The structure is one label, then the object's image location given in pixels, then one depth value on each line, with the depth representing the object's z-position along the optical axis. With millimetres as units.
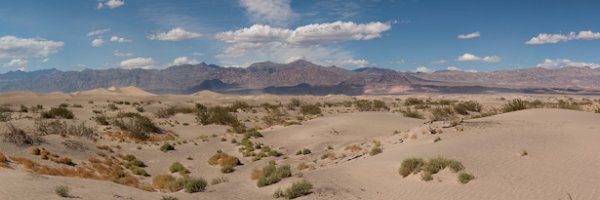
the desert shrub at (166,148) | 29625
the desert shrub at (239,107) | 60759
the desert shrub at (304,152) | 28198
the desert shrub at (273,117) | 49000
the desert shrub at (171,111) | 50938
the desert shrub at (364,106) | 64100
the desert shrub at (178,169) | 23728
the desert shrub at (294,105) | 68625
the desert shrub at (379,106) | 64188
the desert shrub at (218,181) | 18800
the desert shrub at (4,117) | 33469
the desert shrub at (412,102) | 72038
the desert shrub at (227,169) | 23803
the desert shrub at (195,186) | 16375
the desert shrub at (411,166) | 16906
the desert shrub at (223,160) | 25375
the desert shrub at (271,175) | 17844
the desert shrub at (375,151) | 22078
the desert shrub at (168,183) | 18630
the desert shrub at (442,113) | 45244
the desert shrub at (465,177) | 15248
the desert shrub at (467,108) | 51178
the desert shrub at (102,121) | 37975
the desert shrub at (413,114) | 43931
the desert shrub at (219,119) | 42719
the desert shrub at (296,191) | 15312
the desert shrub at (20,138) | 23312
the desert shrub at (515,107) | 39947
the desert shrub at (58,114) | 40312
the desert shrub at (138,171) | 23272
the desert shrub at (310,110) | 60375
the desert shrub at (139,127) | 34188
